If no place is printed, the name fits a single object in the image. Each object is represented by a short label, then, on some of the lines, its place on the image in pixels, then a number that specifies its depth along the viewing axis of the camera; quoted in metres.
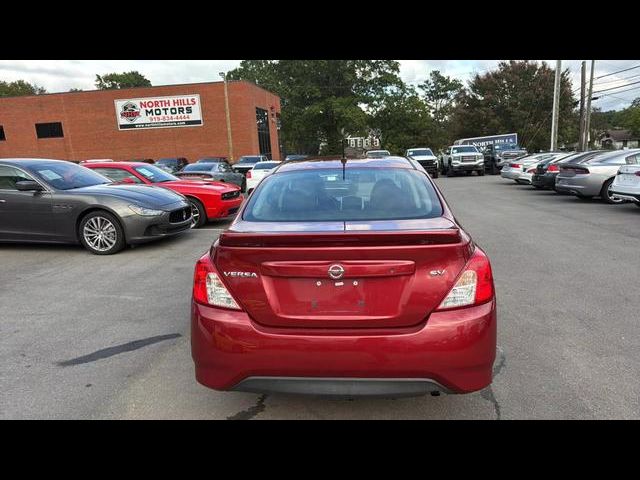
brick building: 36.09
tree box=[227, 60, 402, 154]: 48.12
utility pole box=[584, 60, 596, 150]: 34.37
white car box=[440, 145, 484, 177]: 27.84
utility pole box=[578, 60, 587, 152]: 32.47
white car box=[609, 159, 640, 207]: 10.18
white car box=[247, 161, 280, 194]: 16.67
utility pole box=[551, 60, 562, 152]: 28.80
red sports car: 9.66
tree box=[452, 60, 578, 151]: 54.31
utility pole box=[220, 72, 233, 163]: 33.32
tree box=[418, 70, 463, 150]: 87.44
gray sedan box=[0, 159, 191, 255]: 7.26
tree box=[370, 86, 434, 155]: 48.75
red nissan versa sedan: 2.34
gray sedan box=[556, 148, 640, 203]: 12.34
